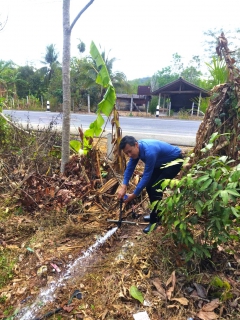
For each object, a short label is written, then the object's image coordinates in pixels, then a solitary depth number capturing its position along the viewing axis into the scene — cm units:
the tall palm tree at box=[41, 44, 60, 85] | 3133
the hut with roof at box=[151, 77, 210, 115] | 2247
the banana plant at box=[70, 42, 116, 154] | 418
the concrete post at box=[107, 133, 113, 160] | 477
